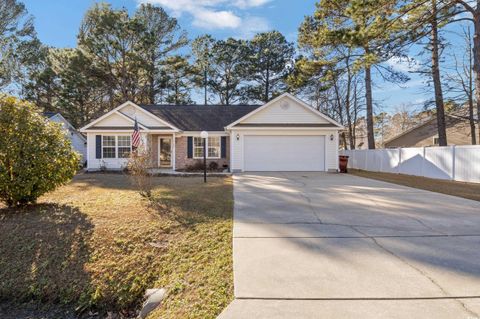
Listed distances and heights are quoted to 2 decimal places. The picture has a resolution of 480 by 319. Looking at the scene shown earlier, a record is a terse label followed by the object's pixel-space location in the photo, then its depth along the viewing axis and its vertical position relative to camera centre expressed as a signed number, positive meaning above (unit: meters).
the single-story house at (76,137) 23.74 +2.22
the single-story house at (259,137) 16.36 +1.27
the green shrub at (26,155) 6.32 +0.11
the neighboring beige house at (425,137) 28.28 +2.04
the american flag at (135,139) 13.32 +0.96
